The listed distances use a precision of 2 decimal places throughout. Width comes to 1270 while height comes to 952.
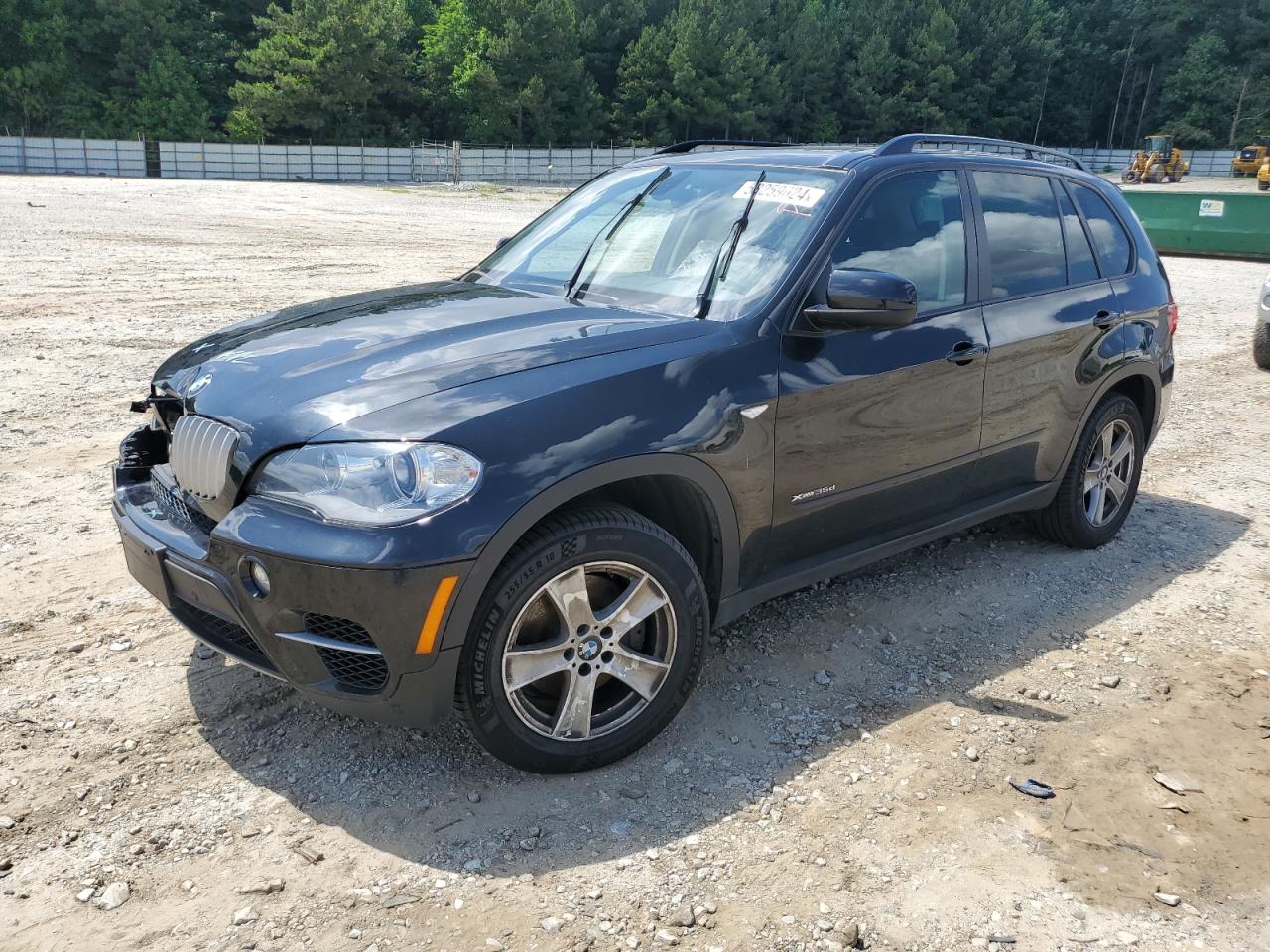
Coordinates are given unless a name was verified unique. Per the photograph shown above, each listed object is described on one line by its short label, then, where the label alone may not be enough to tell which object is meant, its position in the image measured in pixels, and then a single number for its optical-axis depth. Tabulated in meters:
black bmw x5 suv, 2.80
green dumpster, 20.19
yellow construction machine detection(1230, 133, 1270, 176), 58.44
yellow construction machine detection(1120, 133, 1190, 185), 50.69
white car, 10.01
